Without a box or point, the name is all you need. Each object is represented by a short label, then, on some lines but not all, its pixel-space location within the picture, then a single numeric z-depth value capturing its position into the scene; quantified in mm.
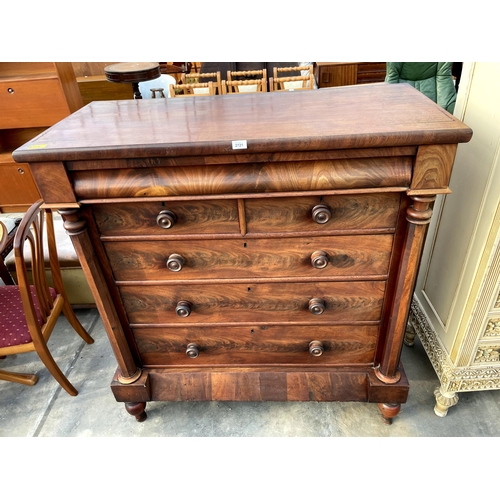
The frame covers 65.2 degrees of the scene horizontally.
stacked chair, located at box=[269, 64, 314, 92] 3838
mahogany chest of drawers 1072
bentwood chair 1514
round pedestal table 3564
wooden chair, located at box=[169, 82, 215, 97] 3724
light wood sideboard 2938
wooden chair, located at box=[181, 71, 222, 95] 4105
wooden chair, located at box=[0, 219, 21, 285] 1839
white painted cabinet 1247
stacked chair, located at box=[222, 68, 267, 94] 4134
